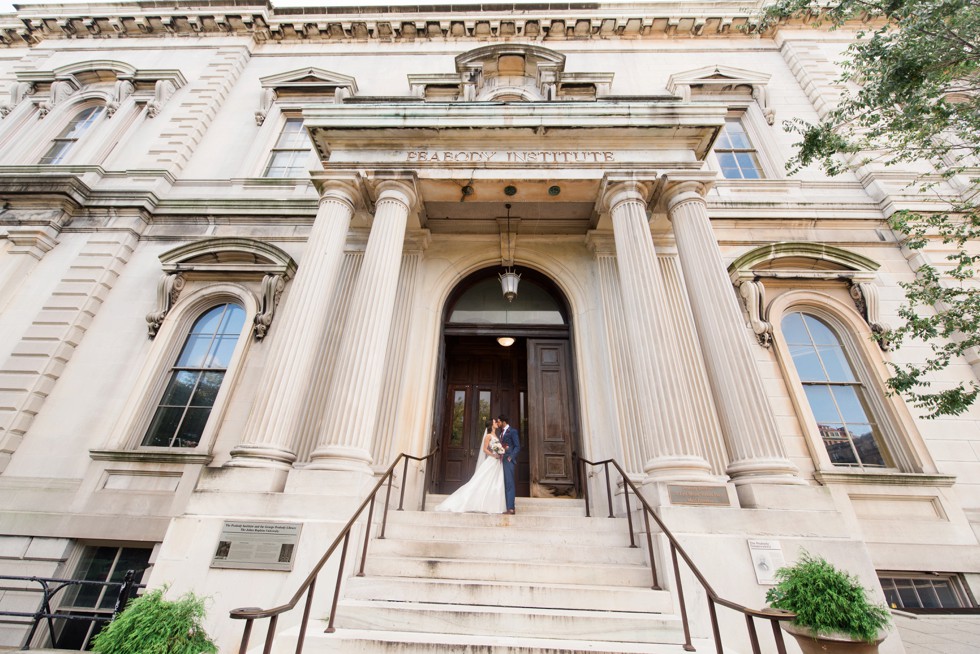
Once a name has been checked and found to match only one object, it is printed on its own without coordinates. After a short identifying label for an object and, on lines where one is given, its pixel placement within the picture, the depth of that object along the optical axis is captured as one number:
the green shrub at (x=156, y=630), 2.99
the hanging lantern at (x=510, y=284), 7.40
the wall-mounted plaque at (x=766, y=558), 4.12
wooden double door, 7.44
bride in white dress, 6.01
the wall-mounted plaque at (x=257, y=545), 4.26
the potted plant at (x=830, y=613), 2.96
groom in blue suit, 6.08
